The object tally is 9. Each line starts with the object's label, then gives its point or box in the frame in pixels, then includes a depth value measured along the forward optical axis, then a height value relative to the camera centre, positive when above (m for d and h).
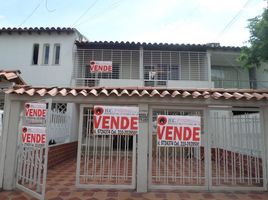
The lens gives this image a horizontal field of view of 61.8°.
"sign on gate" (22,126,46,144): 5.63 -0.18
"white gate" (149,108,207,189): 6.49 -1.46
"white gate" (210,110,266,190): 6.73 -0.47
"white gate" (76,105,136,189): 6.43 -1.16
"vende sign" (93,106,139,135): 6.40 +0.27
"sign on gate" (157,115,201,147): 6.38 +0.02
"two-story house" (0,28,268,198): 6.36 +0.00
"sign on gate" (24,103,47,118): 5.95 +0.48
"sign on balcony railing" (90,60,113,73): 12.57 +3.54
